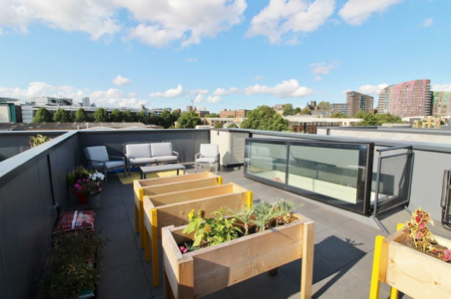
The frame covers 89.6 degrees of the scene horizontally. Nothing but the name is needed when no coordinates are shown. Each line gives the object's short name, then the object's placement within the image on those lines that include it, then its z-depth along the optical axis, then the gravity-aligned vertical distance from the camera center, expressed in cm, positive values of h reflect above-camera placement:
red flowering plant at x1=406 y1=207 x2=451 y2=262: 135 -71
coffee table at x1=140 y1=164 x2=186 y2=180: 518 -110
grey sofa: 629 -97
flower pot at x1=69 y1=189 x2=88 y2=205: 383 -130
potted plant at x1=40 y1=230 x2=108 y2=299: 151 -105
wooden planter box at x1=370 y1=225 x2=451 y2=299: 118 -84
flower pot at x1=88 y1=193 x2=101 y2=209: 382 -135
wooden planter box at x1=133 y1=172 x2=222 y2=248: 253 -77
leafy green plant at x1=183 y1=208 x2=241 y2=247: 149 -75
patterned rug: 578 -150
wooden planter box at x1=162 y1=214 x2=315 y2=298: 131 -90
